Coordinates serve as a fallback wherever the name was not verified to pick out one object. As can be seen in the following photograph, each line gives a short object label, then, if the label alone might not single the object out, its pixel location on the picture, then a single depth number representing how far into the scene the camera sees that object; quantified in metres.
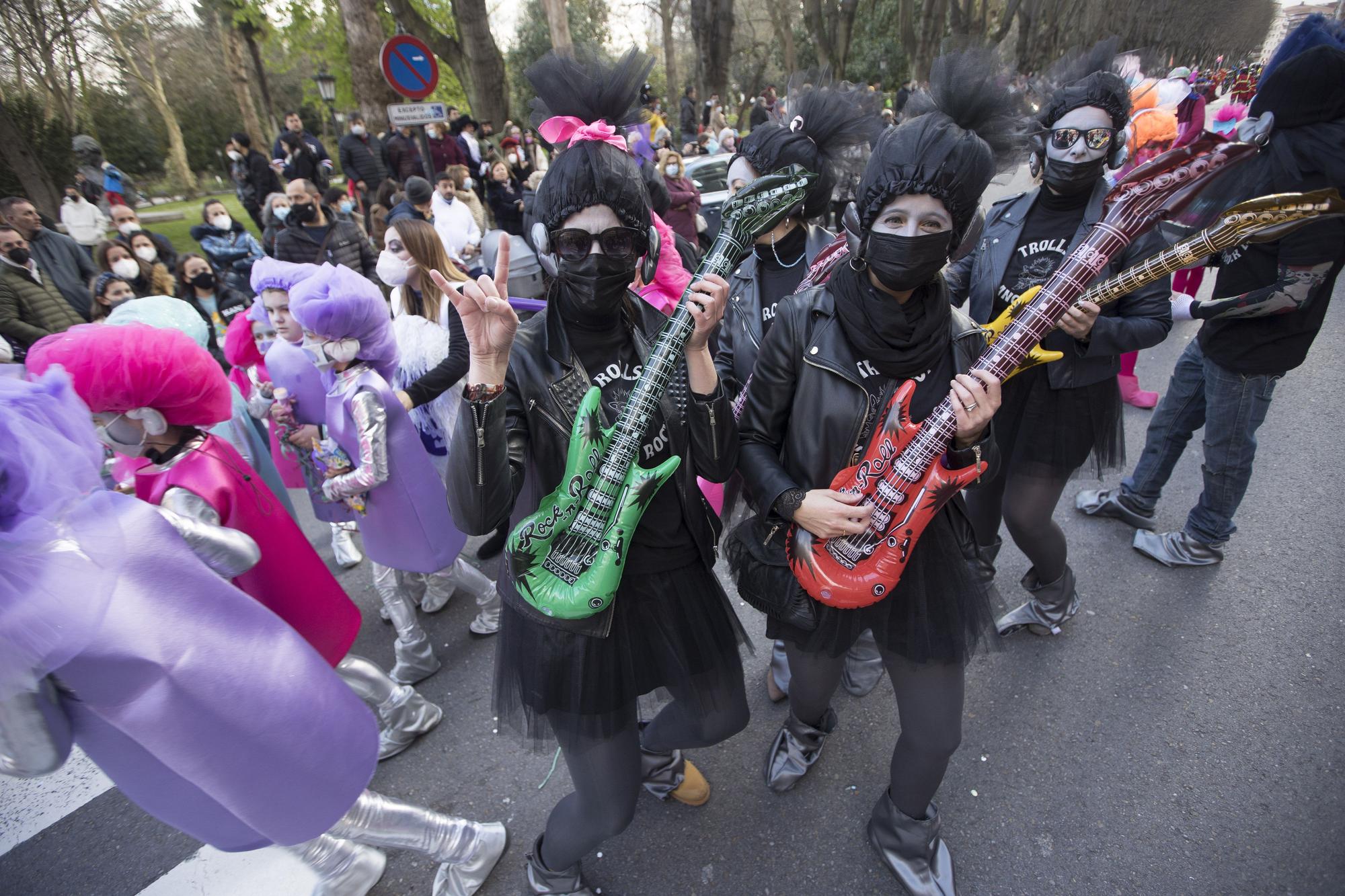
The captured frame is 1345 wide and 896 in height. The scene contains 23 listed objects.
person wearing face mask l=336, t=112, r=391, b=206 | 10.95
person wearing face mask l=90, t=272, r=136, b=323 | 4.63
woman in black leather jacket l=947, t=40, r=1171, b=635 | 2.45
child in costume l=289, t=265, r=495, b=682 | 2.49
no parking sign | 6.73
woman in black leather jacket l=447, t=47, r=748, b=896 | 1.54
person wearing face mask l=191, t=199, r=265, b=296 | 7.27
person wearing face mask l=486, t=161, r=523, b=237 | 9.66
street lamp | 13.86
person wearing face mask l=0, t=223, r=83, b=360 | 5.13
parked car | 9.45
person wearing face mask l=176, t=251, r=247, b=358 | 5.57
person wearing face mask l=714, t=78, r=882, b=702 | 2.84
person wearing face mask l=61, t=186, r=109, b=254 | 9.89
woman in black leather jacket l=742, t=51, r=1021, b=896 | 1.65
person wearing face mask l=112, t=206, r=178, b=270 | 6.93
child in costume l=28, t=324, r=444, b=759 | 1.80
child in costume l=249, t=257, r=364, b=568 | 2.95
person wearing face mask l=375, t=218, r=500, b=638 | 3.20
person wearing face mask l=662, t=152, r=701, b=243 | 6.22
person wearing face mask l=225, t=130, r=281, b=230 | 11.17
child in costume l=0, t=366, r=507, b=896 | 1.21
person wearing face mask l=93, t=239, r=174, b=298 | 5.42
